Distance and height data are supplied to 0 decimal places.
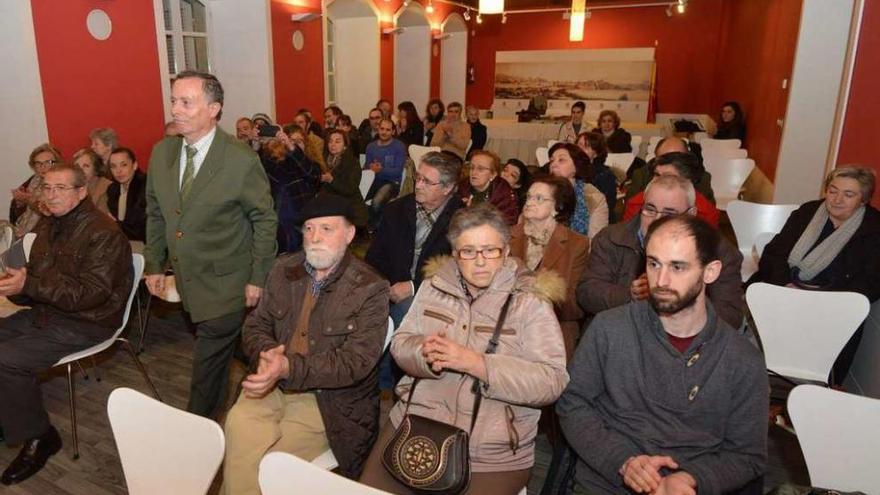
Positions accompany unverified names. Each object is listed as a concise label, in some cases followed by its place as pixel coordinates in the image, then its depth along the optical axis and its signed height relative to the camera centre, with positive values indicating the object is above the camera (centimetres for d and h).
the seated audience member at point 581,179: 380 -45
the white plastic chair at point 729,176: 675 -72
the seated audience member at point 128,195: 440 -71
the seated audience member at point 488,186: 397 -53
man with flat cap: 212 -94
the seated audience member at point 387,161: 660 -61
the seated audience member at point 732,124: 915 -16
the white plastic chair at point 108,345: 287 -124
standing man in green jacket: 262 -53
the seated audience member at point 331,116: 854 -14
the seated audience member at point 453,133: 866 -36
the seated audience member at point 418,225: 319 -65
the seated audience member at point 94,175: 445 -56
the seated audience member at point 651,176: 434 -50
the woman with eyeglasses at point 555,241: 291 -67
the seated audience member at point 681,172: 328 -34
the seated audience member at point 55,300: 274 -97
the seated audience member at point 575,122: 864 -17
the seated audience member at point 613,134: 753 -29
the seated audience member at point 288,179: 516 -67
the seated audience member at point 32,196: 402 -68
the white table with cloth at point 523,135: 1155 -51
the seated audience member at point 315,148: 662 -48
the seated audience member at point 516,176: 463 -52
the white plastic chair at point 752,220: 436 -79
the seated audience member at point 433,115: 1017 -11
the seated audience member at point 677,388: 175 -84
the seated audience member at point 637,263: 247 -69
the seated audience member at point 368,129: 826 -32
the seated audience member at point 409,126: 928 -29
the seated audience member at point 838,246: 317 -74
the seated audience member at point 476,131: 962 -36
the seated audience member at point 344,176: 584 -70
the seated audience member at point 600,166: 495 -47
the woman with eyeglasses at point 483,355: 193 -83
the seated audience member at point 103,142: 511 -34
